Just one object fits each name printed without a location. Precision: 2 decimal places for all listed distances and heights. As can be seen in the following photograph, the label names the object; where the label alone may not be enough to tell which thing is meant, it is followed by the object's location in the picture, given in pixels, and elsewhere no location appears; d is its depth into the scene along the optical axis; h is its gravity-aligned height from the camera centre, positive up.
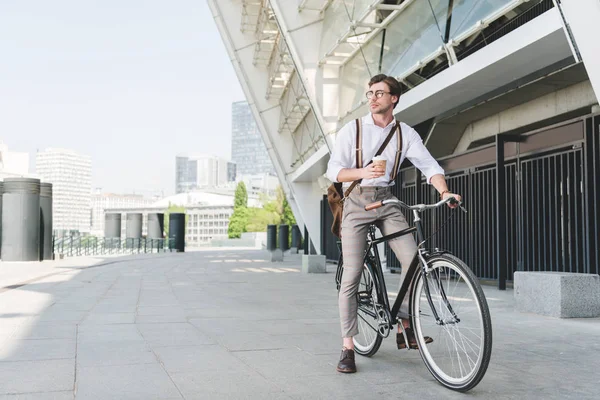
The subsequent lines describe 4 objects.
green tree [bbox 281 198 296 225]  69.50 +1.39
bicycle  3.53 -0.50
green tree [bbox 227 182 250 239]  107.94 +2.16
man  4.38 +0.30
